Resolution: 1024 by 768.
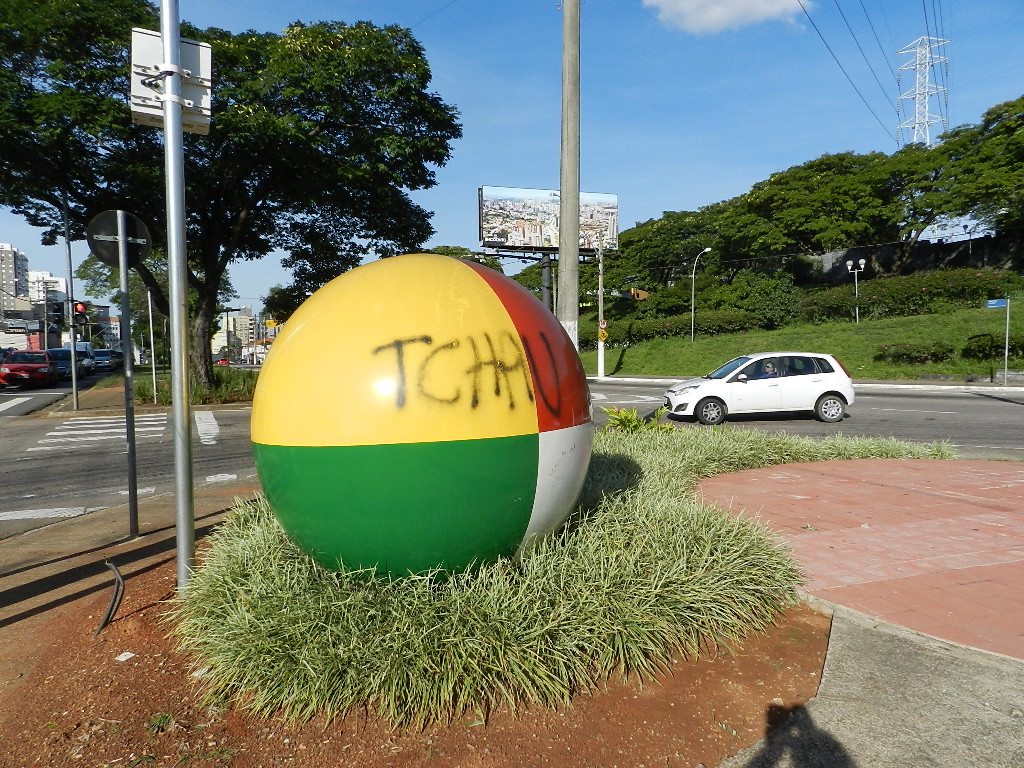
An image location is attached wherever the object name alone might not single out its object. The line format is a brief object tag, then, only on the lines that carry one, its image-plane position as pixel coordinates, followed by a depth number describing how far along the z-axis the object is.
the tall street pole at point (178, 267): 3.91
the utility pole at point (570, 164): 8.39
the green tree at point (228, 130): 15.17
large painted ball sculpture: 3.19
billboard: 38.53
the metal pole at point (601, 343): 33.09
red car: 26.03
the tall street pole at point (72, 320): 17.27
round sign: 5.18
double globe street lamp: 36.72
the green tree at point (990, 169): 34.28
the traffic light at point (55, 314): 20.17
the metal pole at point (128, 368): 5.22
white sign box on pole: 3.90
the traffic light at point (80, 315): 16.88
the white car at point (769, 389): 13.71
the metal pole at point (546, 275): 27.23
